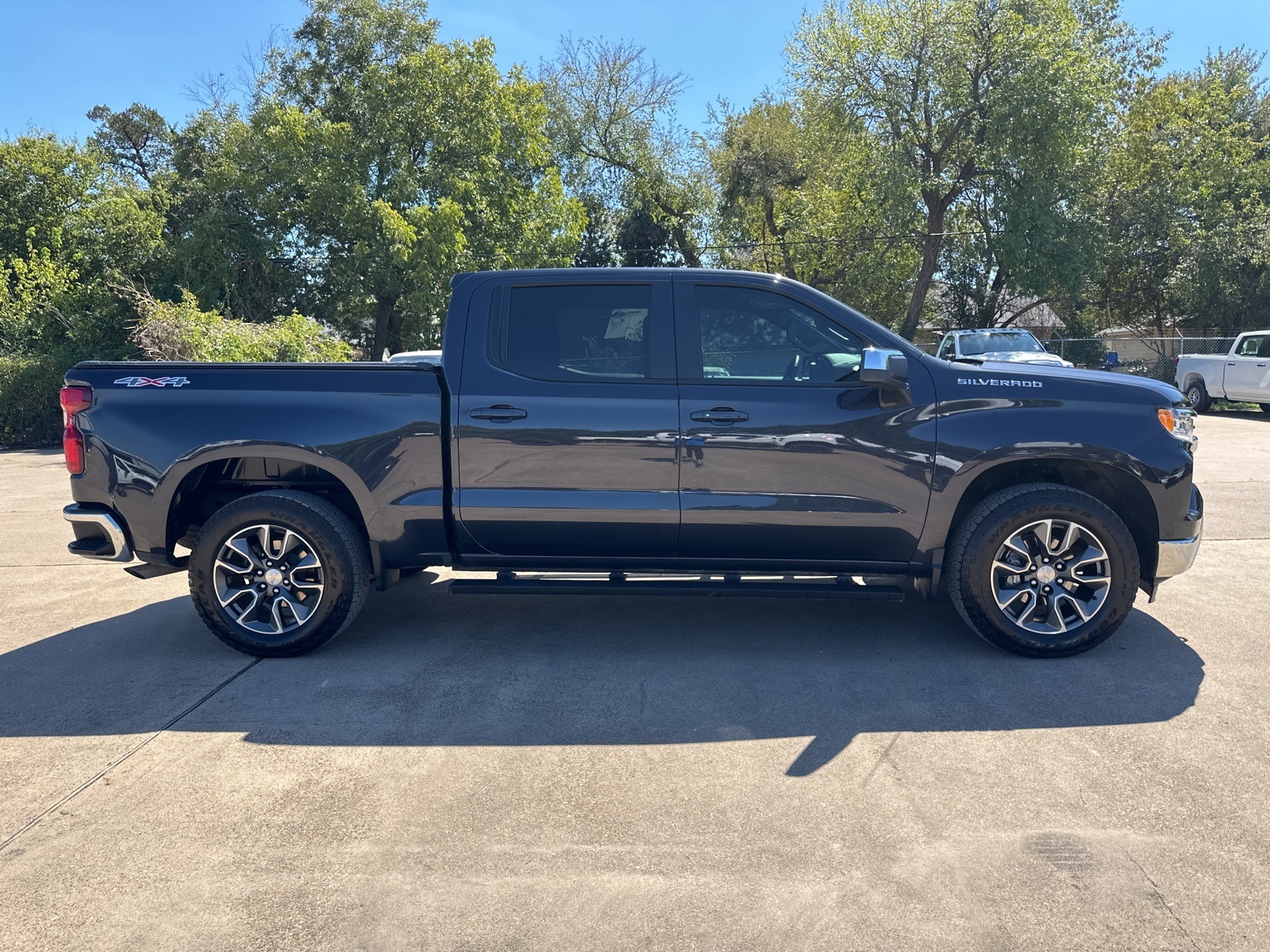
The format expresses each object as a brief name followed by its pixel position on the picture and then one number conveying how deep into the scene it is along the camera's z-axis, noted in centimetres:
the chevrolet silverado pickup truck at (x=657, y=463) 494
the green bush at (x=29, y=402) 1803
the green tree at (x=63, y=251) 2198
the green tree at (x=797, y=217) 3403
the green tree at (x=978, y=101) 2784
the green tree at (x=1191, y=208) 3094
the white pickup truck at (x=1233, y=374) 2047
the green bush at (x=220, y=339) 1658
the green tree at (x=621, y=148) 3628
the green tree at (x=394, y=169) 2511
